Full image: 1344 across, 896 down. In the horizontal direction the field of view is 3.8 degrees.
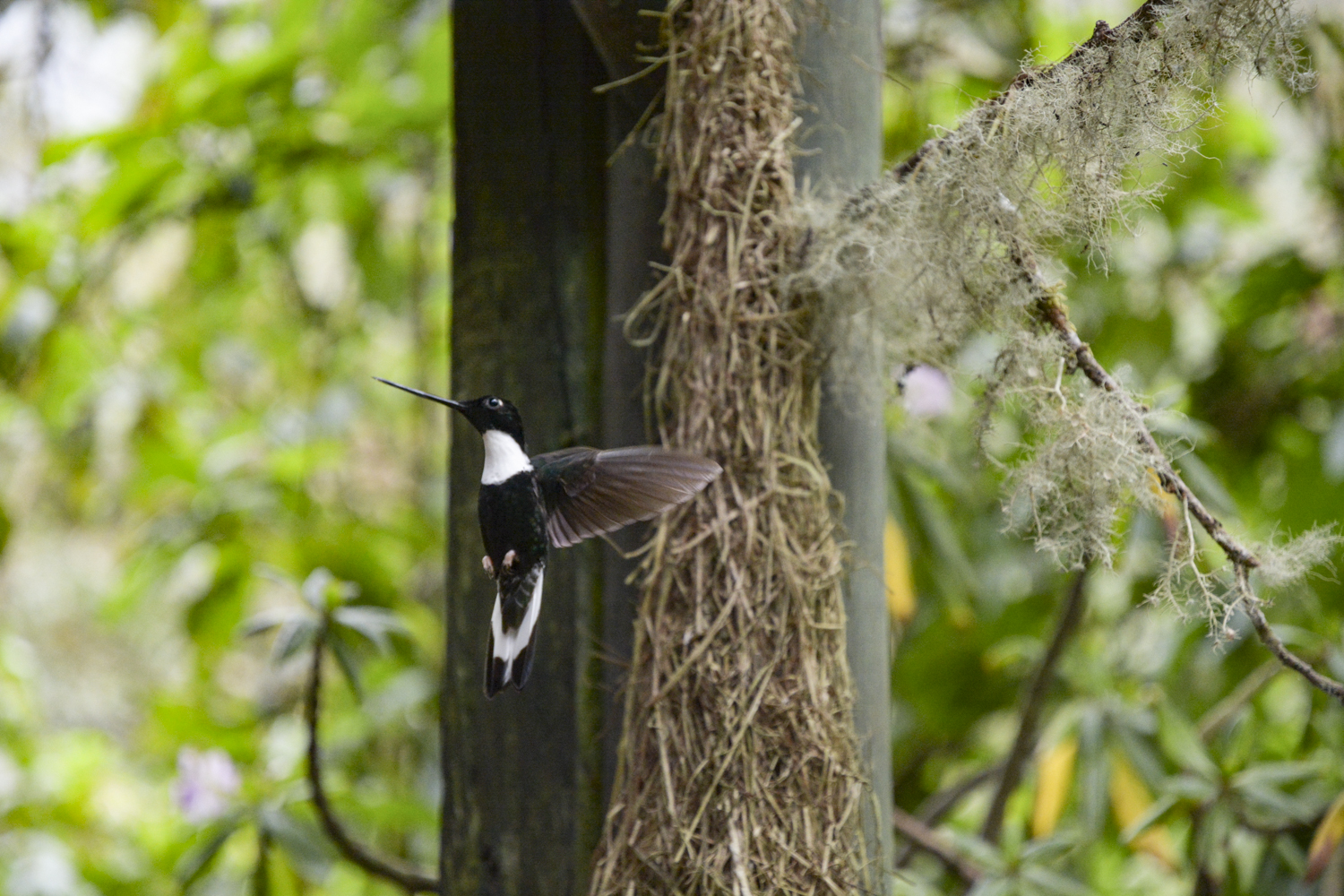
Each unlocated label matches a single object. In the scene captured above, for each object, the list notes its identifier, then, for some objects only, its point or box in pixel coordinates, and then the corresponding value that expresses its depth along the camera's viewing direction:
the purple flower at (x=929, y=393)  7.94
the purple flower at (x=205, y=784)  9.41
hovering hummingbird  7.55
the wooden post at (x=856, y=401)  7.76
